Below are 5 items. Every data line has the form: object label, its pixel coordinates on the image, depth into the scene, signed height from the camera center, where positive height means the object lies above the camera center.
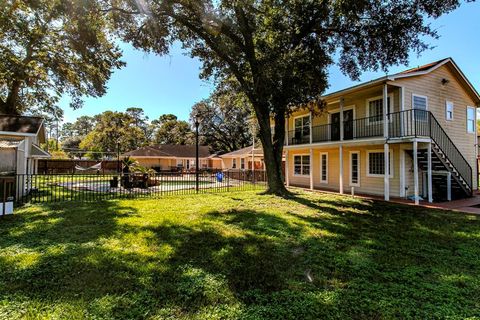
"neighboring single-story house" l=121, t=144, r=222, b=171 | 36.28 +1.21
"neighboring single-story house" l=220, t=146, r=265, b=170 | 24.76 +0.83
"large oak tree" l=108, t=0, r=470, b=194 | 10.82 +6.12
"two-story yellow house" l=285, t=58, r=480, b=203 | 11.73 +1.57
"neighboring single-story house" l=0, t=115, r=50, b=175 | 10.36 +0.94
